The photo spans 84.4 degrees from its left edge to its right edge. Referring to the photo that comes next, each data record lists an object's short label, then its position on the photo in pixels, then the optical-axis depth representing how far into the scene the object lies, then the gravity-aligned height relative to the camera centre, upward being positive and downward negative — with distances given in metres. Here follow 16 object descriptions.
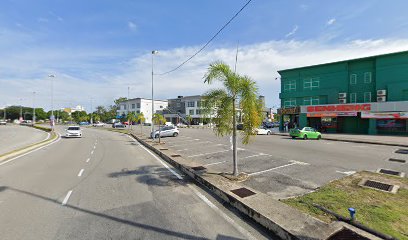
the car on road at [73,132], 30.01 -2.06
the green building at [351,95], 31.41 +3.87
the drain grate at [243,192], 6.73 -2.31
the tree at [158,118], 24.70 -0.07
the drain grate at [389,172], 9.63 -2.32
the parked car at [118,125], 61.66 -2.19
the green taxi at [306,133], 26.59 -1.76
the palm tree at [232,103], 8.55 +0.58
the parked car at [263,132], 34.28 -2.09
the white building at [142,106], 103.19 +5.58
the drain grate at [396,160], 12.54 -2.32
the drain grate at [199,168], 10.36 -2.36
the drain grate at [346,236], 4.36 -2.30
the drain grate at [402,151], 16.11 -2.33
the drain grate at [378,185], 7.55 -2.31
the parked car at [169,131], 31.75 -1.96
